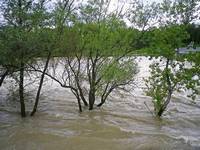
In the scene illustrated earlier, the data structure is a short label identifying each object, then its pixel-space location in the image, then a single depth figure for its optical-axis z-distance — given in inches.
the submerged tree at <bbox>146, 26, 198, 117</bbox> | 310.6
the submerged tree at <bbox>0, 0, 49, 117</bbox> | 273.0
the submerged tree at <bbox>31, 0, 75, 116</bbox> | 302.4
